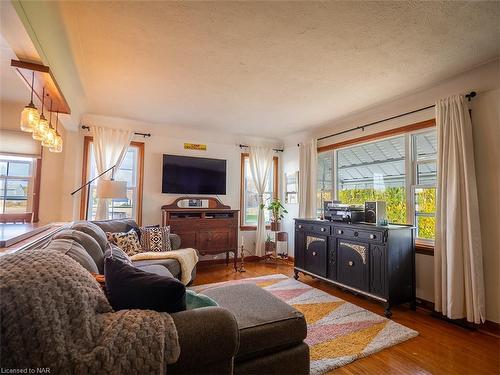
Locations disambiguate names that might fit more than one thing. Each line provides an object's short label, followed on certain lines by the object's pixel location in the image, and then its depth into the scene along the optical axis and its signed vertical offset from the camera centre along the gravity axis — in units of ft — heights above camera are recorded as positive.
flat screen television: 14.87 +1.61
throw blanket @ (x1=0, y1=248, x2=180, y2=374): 2.81 -1.56
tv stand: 13.80 -1.22
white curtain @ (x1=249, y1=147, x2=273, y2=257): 16.75 +1.87
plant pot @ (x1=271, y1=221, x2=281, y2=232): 16.11 -1.34
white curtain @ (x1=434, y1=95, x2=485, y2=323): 7.92 -0.52
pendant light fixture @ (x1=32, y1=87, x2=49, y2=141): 6.45 +1.78
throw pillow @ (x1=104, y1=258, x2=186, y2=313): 3.99 -1.38
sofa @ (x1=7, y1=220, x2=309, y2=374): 3.72 -2.22
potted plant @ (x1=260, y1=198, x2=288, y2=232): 16.20 -0.51
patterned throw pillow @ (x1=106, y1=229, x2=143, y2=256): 10.27 -1.58
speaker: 10.37 -0.26
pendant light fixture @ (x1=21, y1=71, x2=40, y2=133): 6.08 +1.91
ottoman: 4.67 -2.49
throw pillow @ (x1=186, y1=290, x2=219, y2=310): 5.17 -1.98
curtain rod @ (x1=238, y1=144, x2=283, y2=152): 17.83 +3.71
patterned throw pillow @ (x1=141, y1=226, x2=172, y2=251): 11.35 -1.62
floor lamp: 11.35 +0.52
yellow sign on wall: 15.61 +3.37
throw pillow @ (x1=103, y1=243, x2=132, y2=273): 6.55 -1.35
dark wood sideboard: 9.21 -2.06
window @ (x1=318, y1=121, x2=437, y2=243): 10.07 +1.39
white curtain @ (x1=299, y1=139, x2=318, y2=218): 14.69 +1.40
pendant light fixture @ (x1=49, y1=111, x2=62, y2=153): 8.50 +1.82
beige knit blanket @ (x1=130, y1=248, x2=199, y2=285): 9.68 -2.07
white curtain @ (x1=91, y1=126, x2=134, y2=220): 13.07 +2.63
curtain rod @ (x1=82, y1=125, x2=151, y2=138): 14.35 +3.69
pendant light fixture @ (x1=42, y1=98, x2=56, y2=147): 7.38 +1.80
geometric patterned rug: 6.55 -3.69
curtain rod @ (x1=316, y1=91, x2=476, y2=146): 8.46 +3.75
